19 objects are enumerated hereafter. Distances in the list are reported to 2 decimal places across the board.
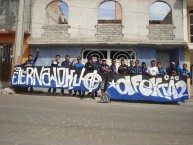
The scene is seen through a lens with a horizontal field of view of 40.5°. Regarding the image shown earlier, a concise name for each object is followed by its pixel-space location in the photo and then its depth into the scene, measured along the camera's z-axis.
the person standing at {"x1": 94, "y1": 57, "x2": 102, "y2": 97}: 13.04
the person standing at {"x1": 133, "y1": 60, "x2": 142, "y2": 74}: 12.84
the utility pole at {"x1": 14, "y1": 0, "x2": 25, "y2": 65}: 14.64
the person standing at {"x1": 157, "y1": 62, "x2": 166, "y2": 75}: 12.96
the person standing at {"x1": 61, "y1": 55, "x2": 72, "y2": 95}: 13.38
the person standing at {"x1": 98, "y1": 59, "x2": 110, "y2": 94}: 12.33
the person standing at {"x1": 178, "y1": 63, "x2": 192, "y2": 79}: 13.08
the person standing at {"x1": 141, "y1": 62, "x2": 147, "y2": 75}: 12.93
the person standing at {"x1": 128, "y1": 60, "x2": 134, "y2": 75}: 12.74
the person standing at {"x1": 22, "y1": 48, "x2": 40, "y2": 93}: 13.72
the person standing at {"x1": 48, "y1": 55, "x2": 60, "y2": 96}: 13.51
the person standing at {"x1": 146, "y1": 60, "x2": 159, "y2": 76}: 12.55
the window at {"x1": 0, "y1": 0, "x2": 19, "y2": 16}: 17.72
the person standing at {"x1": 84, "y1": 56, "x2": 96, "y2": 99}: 12.83
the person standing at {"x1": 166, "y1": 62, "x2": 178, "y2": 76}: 12.91
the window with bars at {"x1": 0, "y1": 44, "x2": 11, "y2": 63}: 17.64
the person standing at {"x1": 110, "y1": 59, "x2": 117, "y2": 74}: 12.91
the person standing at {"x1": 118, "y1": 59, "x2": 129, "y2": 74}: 12.77
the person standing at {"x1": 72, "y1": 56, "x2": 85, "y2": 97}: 12.97
